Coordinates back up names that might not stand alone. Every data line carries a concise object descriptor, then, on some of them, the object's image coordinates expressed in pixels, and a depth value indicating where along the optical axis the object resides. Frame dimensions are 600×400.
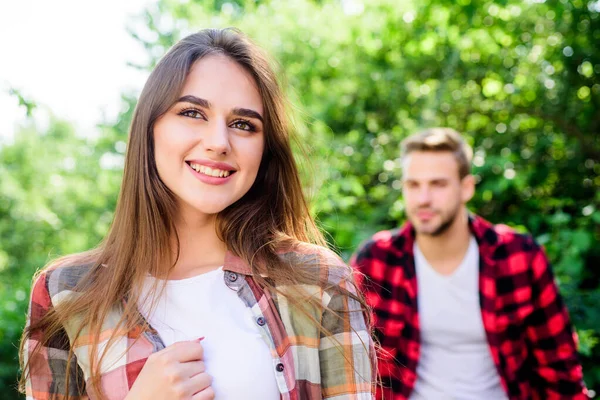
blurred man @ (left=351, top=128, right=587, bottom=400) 2.81
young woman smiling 1.52
